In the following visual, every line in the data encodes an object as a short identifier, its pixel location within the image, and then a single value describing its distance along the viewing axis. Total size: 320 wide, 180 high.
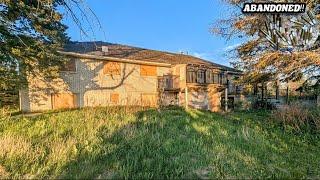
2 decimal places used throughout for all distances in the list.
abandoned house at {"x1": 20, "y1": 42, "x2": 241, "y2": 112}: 11.74
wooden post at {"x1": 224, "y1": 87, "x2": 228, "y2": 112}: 16.21
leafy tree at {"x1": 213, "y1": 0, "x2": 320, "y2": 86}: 7.96
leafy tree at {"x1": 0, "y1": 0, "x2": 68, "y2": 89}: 7.12
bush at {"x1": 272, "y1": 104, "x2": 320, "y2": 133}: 5.92
